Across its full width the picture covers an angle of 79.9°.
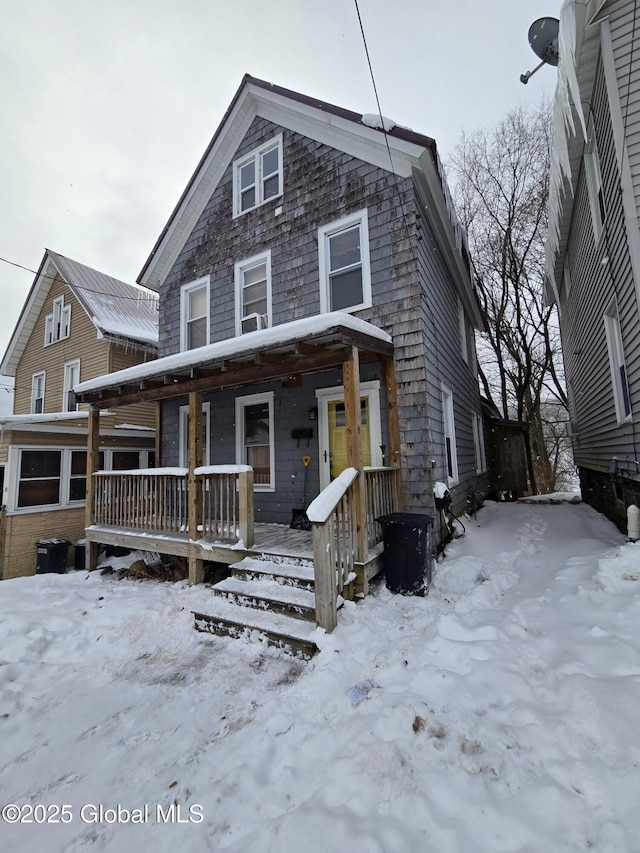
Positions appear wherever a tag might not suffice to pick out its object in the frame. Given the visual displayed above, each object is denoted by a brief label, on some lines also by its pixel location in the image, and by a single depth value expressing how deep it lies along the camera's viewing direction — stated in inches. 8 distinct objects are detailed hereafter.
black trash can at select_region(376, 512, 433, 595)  173.6
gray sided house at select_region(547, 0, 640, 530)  186.2
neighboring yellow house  368.5
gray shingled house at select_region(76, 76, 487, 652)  193.8
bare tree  617.9
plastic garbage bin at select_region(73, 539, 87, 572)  373.7
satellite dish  247.2
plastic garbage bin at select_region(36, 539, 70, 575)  356.5
